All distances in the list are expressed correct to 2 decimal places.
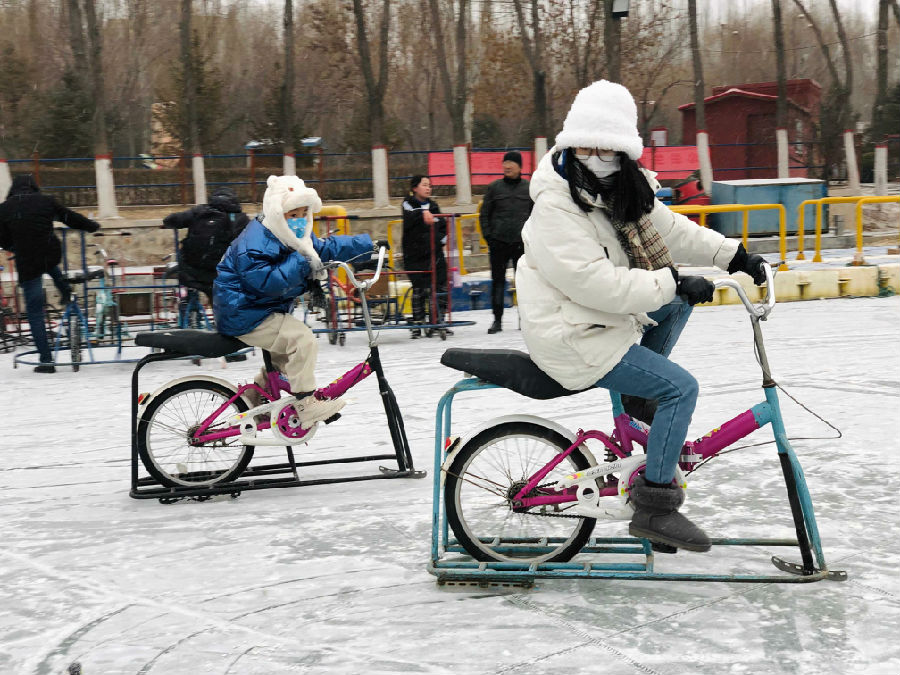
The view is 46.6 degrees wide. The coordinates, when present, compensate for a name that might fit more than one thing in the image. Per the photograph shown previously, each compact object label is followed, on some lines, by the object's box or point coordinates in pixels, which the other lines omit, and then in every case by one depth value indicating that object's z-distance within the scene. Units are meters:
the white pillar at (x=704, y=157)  26.95
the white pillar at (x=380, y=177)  25.75
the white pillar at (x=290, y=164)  26.34
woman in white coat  3.66
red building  30.09
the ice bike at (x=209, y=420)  5.50
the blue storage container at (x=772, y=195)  20.91
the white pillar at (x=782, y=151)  28.30
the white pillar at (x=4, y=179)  23.23
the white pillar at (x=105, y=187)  23.92
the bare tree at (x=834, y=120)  31.67
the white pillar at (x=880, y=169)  27.67
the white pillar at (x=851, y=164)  29.31
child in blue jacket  5.46
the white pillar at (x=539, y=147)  26.83
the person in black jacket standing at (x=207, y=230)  9.72
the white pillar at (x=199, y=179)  25.91
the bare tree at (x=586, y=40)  31.75
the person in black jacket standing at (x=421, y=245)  11.30
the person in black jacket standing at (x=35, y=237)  9.95
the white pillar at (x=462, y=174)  25.86
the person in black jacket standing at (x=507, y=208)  10.94
